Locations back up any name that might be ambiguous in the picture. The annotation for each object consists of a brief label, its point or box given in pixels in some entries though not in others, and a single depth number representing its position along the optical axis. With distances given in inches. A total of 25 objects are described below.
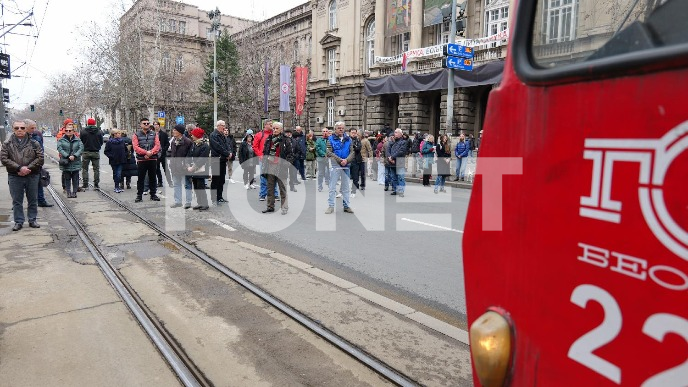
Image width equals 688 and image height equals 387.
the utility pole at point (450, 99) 710.9
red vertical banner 1236.6
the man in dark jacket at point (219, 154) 424.2
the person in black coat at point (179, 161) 388.5
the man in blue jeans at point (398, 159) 486.0
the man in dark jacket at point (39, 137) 309.6
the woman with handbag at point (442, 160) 545.0
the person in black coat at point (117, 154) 477.1
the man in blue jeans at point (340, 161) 378.9
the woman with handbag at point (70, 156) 427.2
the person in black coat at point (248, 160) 535.8
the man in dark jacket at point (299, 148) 576.7
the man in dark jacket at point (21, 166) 291.6
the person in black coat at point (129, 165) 492.6
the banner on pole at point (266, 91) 1103.5
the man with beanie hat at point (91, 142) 473.4
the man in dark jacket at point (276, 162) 367.2
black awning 809.5
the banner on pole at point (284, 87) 981.8
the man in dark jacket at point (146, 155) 423.2
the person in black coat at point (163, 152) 489.3
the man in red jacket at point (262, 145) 420.8
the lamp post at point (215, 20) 1045.8
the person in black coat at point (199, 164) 384.8
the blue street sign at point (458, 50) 644.7
